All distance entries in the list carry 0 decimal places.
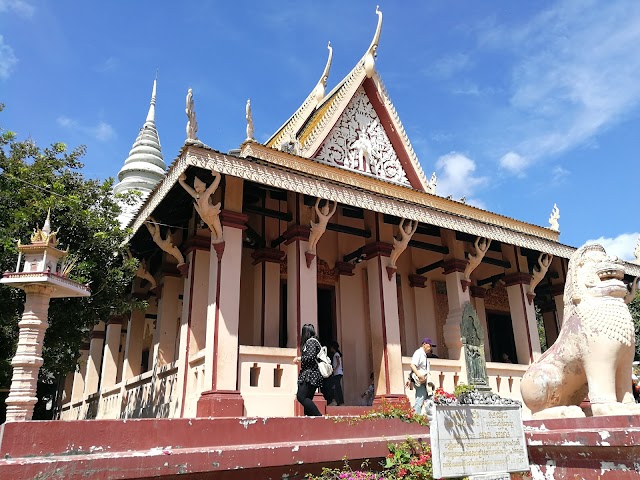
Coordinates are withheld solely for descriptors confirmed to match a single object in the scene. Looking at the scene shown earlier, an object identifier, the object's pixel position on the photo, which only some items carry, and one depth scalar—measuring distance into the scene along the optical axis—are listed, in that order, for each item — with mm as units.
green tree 7684
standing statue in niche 9609
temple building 7539
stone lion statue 4793
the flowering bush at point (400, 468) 4520
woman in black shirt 6449
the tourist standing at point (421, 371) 7246
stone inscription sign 3742
